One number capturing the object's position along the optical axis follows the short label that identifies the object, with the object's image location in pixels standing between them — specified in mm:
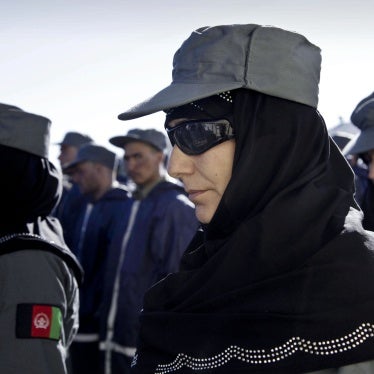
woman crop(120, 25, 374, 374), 1673
